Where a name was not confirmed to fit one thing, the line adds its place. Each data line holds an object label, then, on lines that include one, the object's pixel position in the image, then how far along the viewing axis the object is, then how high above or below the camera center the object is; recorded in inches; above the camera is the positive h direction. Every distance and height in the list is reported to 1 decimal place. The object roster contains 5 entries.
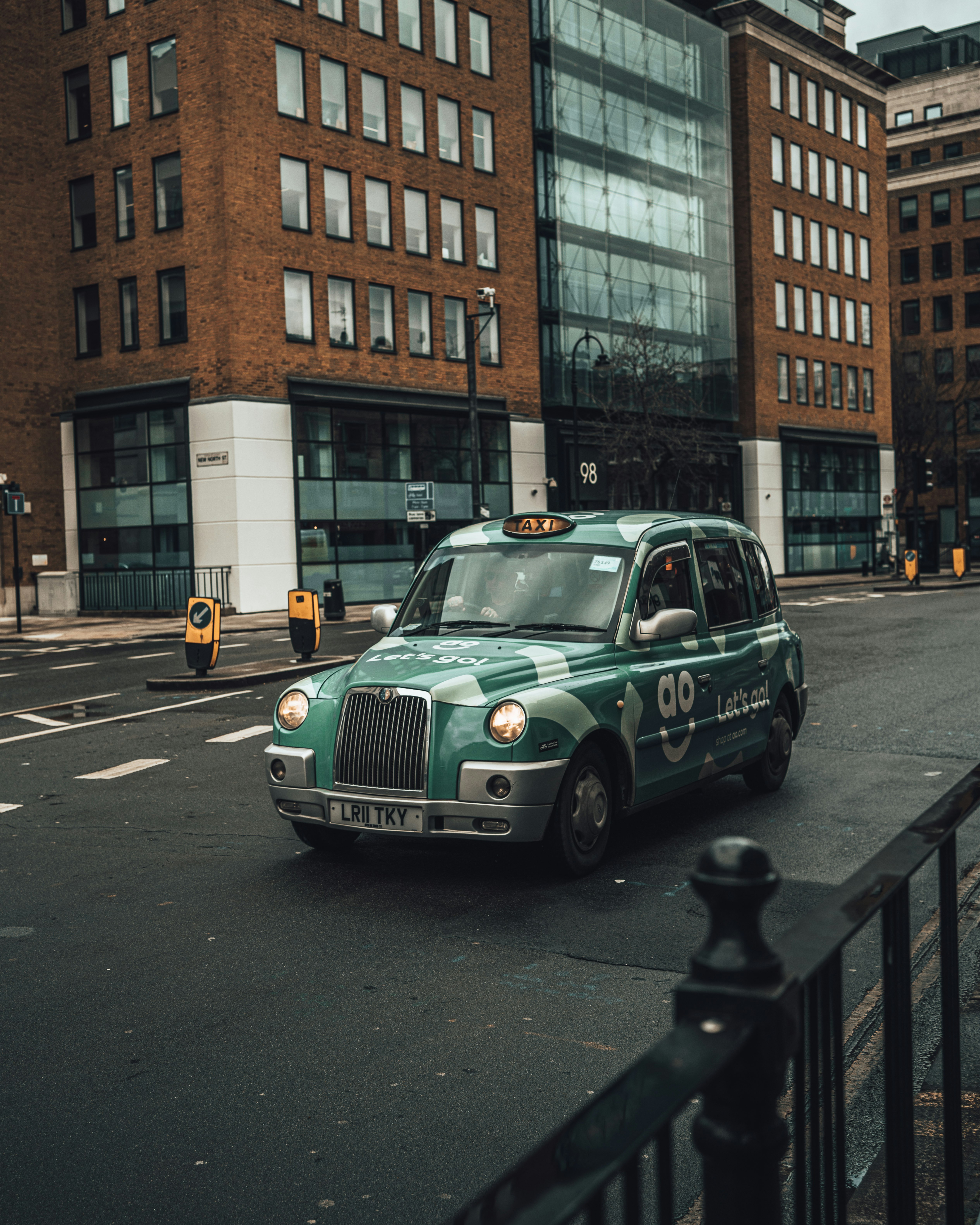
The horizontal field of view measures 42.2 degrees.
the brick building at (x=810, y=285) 2094.0 +450.6
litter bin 1107.9 -39.8
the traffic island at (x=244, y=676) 606.5 -58.1
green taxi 246.2 -30.9
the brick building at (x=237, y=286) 1304.1 +299.2
